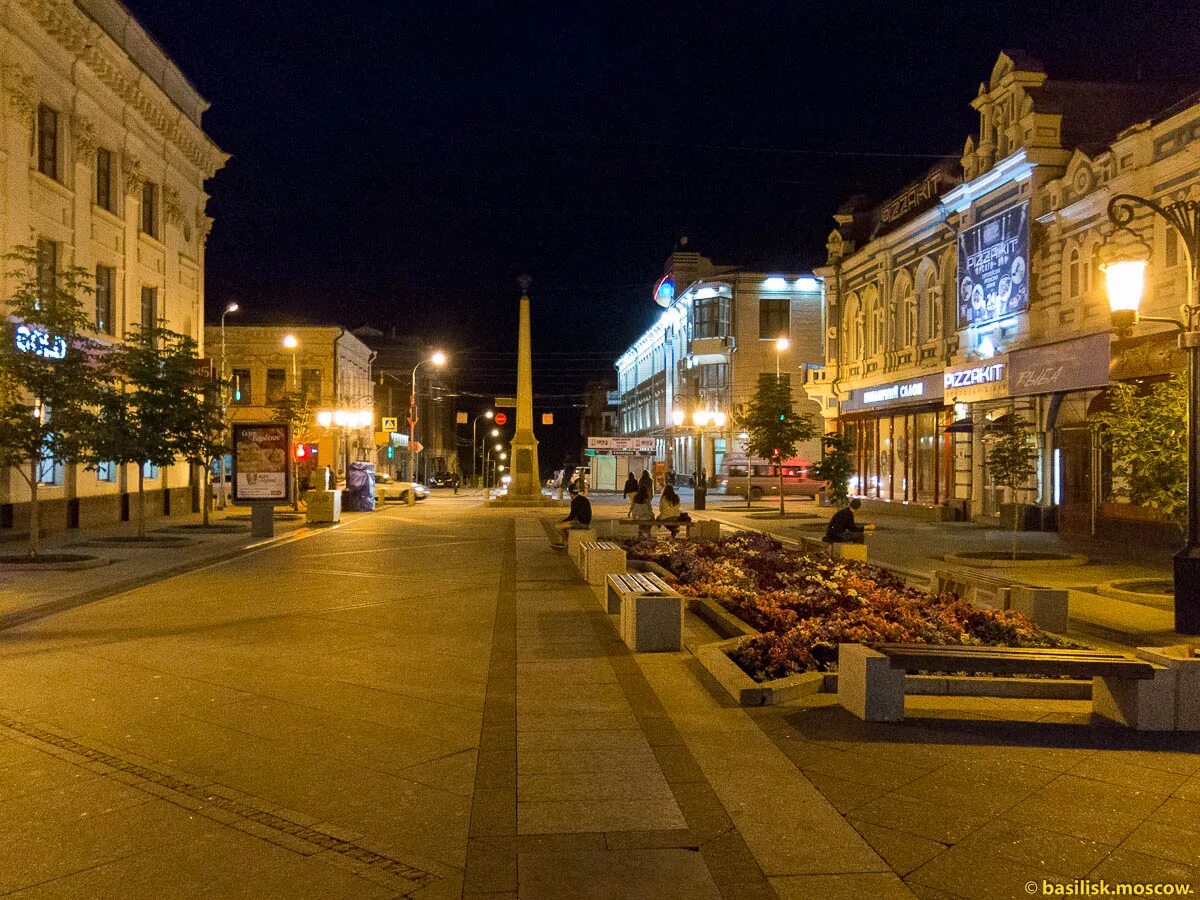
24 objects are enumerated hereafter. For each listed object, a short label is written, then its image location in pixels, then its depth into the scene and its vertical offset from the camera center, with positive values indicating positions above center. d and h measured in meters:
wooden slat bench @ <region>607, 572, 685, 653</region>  10.02 -1.51
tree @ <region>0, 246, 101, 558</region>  18.83 +1.67
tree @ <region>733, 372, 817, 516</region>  34.75 +1.46
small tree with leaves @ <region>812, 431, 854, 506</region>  28.61 -0.12
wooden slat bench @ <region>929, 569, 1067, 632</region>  10.73 -1.41
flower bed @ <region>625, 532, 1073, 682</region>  8.88 -1.46
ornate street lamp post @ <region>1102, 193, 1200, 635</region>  11.23 +1.43
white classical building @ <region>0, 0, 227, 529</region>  24.06 +8.37
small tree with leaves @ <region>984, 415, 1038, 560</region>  20.88 +0.22
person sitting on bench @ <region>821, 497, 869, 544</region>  16.50 -1.02
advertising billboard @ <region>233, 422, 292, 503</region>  27.33 +0.12
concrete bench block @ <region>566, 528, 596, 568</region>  17.94 -1.26
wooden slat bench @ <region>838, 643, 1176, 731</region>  7.22 -1.49
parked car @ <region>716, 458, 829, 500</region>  48.53 -0.67
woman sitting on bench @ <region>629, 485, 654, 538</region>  22.45 -0.88
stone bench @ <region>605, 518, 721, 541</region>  21.11 -1.27
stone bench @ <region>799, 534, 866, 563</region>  15.71 -1.30
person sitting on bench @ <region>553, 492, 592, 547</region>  20.34 -0.94
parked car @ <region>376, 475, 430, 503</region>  48.41 -1.11
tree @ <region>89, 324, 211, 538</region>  21.94 +1.36
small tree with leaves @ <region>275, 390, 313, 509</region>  39.41 +2.23
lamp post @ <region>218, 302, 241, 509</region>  28.15 +2.19
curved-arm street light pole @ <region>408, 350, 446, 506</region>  48.11 +2.70
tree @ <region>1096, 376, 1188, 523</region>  14.16 +0.28
